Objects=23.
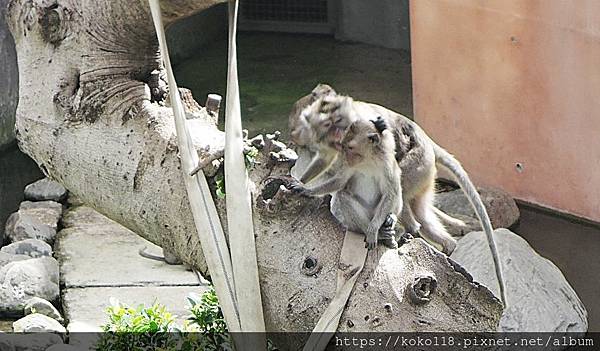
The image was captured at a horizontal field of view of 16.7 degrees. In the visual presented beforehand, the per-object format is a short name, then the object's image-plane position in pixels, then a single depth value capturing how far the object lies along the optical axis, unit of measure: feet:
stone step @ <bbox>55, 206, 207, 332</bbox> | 43.90
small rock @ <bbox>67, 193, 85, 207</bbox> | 54.99
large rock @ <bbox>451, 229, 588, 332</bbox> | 39.95
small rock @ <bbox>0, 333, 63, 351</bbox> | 38.38
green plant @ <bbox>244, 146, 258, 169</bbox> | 27.24
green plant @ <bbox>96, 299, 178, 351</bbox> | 32.91
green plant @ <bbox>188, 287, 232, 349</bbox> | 33.24
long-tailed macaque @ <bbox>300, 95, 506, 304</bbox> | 29.99
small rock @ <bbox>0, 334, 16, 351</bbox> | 38.18
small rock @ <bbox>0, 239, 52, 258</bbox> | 48.18
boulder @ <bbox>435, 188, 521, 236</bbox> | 50.41
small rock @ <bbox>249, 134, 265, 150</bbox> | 27.69
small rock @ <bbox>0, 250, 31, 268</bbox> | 47.16
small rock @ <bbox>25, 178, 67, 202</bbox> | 54.86
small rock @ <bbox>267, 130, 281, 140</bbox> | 27.78
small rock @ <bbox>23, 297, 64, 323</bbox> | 42.79
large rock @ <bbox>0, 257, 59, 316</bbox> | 44.03
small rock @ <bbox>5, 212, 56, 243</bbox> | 50.19
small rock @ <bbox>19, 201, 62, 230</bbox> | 51.94
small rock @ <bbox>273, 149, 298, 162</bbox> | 27.63
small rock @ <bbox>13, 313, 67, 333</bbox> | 40.73
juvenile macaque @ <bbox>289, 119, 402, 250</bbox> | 29.05
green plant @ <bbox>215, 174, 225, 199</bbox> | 27.24
